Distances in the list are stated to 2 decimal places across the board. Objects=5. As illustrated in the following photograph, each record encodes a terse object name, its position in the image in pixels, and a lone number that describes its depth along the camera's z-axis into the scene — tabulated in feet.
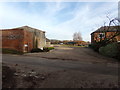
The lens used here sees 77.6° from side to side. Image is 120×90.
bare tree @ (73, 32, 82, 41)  164.72
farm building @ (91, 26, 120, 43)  88.69
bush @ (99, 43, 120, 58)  32.50
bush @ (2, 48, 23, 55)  44.52
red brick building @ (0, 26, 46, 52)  49.06
